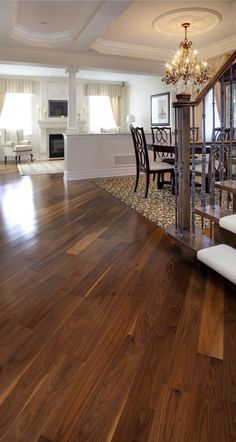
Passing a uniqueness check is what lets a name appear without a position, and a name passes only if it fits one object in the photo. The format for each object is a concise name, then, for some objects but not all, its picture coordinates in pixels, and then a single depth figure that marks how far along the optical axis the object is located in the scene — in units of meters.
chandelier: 5.51
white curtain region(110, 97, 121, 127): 11.91
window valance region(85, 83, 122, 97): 11.59
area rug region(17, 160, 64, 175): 8.27
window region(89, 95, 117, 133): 11.90
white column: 6.69
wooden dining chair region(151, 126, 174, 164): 6.30
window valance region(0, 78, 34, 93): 10.77
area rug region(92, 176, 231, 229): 3.84
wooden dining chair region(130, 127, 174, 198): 4.83
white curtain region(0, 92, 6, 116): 10.78
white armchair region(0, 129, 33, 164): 10.30
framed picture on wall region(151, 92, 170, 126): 9.32
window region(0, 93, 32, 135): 11.03
